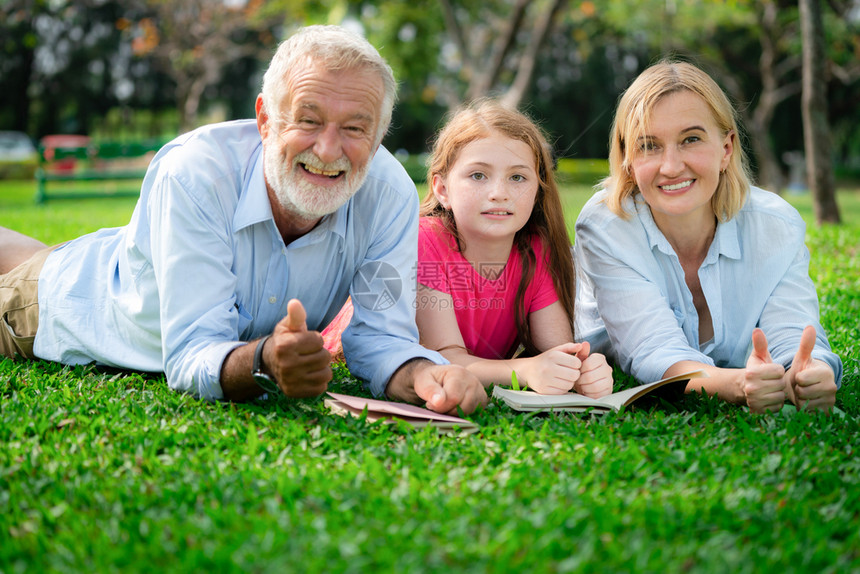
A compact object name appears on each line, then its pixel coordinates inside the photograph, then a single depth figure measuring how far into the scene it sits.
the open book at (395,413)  2.80
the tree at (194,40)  25.97
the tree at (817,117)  9.02
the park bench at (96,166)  16.19
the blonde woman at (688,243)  3.49
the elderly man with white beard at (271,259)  2.97
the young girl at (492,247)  3.64
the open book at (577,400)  3.01
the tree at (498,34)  14.57
